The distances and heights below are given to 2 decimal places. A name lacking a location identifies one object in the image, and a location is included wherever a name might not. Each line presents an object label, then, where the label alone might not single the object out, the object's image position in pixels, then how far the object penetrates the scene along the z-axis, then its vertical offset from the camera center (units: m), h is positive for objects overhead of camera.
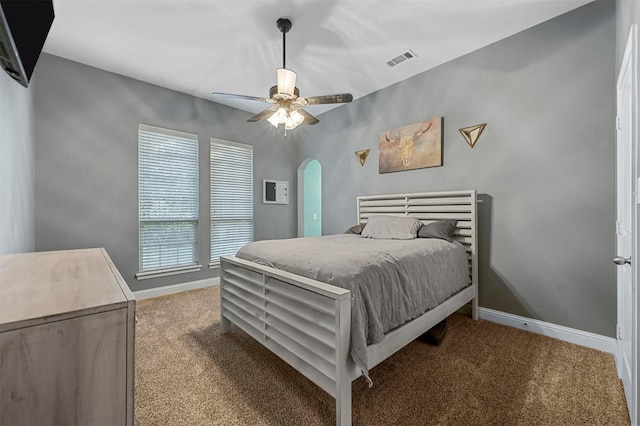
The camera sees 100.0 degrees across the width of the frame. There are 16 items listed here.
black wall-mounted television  0.92 +0.69
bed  1.39 -0.70
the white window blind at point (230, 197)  4.22 +0.23
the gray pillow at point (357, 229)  3.61 -0.27
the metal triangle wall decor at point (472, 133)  2.89 +0.83
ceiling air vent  2.96 +1.72
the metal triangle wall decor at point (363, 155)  4.05 +0.83
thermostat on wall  4.81 +0.35
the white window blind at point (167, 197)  3.58 +0.20
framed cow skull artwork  3.24 +0.81
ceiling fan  2.29 +1.00
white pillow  2.96 -0.22
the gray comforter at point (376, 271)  1.50 -0.41
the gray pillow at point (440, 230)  2.79 -0.22
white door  1.38 -0.10
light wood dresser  0.70 -0.40
